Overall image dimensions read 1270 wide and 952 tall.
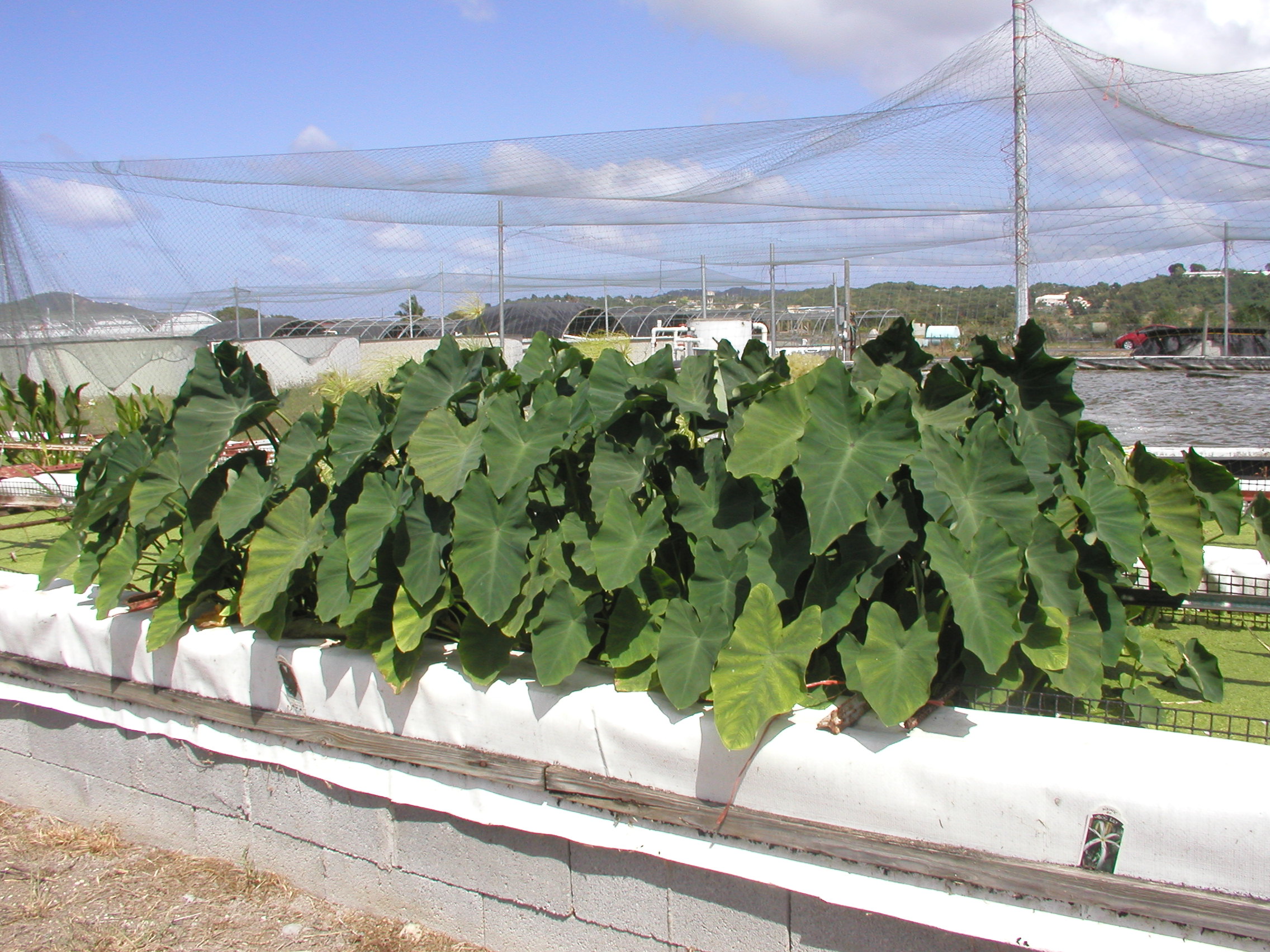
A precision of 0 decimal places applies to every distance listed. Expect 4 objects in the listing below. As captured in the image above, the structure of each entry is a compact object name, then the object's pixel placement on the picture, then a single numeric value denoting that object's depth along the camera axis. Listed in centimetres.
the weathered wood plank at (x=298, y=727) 216
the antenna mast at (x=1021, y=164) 467
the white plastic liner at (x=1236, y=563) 352
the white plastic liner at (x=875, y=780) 159
